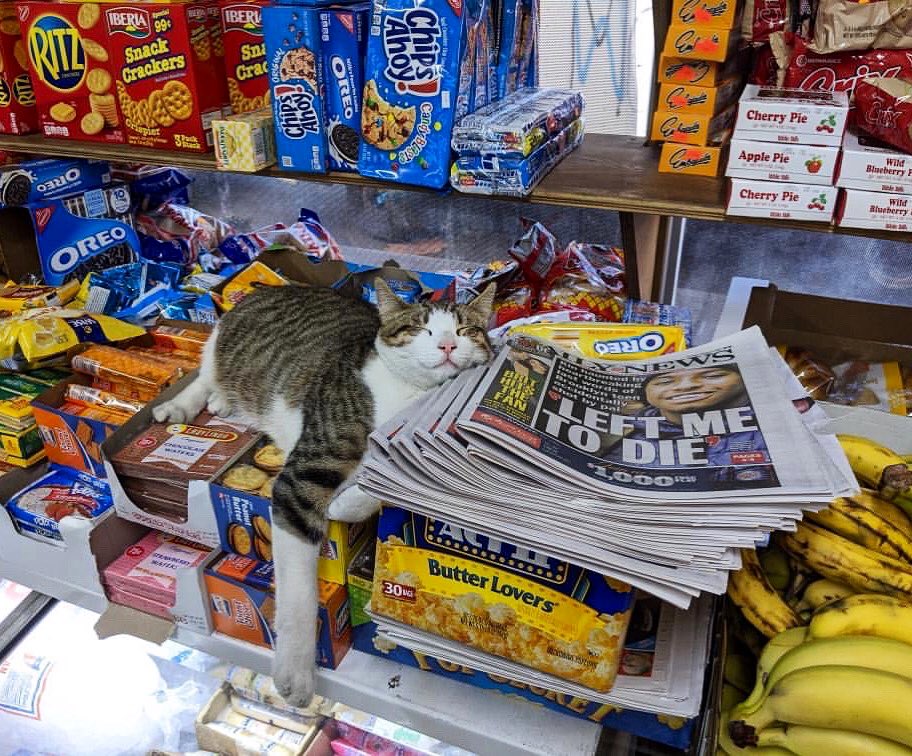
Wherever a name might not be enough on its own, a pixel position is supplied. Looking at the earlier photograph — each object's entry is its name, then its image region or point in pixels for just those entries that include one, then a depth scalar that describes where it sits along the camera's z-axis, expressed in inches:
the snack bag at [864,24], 41.4
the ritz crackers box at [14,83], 63.7
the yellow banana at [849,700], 31.7
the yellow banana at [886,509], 40.3
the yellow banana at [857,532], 38.5
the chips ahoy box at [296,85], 48.5
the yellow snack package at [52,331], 58.4
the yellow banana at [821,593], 38.6
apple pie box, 40.9
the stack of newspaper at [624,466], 29.9
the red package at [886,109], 38.9
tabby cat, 40.7
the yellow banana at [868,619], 35.9
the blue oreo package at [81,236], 71.8
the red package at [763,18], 45.4
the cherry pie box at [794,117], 40.0
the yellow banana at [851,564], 37.1
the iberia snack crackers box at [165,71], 55.6
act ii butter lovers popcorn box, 33.4
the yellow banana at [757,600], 38.7
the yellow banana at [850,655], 33.7
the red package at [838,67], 42.1
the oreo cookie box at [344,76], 47.8
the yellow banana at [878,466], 40.2
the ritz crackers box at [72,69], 58.8
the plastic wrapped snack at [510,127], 46.0
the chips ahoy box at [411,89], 44.6
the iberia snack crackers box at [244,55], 55.7
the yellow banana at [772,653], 36.1
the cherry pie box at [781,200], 41.8
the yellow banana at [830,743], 32.6
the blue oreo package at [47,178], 70.3
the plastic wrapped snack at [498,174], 46.9
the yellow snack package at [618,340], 48.0
